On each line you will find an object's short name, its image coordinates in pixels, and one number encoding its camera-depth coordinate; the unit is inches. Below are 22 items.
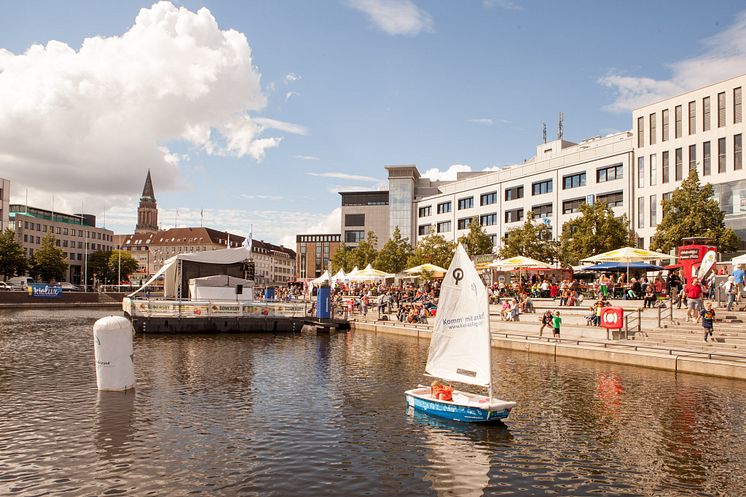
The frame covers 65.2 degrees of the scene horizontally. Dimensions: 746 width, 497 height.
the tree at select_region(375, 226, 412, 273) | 3644.2
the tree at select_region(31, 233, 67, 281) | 5000.0
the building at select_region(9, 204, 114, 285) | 5895.7
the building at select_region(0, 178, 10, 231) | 5093.5
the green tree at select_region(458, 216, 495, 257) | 3248.0
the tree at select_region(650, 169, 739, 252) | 2012.8
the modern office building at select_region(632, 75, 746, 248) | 2502.5
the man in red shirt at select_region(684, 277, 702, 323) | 1288.1
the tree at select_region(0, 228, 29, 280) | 4404.5
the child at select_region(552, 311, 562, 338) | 1422.2
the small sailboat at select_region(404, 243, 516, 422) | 753.6
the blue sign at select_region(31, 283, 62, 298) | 3858.3
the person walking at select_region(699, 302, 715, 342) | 1167.0
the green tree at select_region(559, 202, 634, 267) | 2278.9
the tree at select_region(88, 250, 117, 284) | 6328.7
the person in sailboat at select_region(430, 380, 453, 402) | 775.1
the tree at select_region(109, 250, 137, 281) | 6314.0
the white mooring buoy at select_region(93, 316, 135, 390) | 887.1
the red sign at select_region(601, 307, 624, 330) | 1315.2
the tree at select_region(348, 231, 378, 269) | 4030.5
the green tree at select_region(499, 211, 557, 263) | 2704.2
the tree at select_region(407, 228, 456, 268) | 3078.2
